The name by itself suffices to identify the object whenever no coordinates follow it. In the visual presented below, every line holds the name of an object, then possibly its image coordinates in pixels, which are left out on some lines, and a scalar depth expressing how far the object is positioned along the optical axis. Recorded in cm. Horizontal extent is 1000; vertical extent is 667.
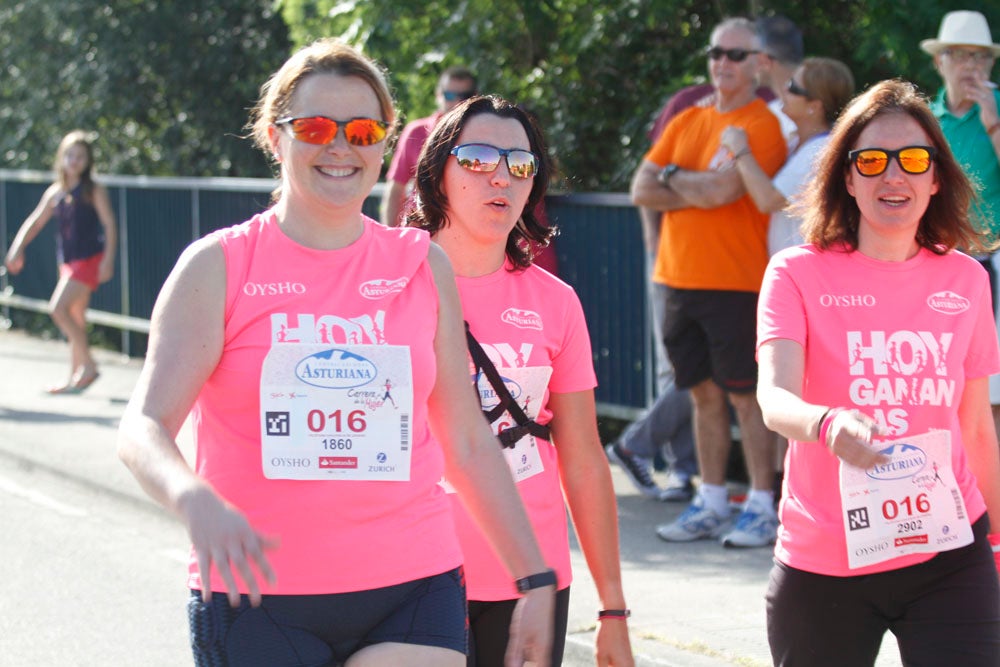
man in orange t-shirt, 1455
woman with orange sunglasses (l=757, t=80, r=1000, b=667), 700
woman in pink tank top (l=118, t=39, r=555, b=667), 559
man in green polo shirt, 1247
